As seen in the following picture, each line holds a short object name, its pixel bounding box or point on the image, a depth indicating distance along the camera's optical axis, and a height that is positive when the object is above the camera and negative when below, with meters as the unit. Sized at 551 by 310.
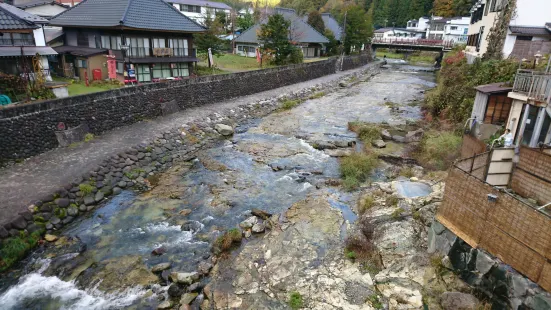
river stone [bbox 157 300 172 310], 8.23 -6.26
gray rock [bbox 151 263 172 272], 9.48 -6.19
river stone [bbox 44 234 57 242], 10.56 -6.11
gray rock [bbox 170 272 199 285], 8.98 -6.14
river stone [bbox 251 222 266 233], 11.19 -5.96
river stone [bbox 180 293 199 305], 8.34 -6.21
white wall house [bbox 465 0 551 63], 20.67 +1.32
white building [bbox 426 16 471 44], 62.91 +3.73
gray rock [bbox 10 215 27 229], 10.14 -5.48
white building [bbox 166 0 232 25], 60.21 +5.85
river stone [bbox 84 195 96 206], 12.55 -5.89
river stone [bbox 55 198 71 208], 11.74 -5.61
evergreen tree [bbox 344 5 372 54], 51.62 +2.57
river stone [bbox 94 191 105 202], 12.93 -5.92
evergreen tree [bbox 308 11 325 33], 52.84 +3.25
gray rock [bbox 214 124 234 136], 21.12 -5.34
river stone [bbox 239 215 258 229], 11.42 -5.96
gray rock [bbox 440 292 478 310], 6.46 -4.75
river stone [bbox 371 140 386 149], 18.69 -5.25
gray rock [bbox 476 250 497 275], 6.35 -3.92
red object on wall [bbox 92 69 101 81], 24.98 -2.63
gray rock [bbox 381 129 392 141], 20.04 -5.13
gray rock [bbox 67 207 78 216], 11.82 -5.92
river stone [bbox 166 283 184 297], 8.62 -6.20
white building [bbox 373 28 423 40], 77.81 +2.92
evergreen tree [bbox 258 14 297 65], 35.16 +0.45
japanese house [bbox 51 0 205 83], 24.45 -0.10
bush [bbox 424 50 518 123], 18.83 -2.37
